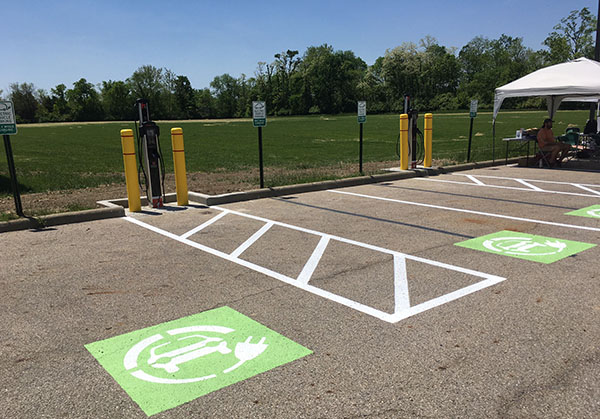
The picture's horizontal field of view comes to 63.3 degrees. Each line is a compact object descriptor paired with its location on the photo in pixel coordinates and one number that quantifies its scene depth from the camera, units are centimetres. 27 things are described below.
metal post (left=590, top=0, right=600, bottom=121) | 1628
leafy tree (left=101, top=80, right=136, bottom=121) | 9981
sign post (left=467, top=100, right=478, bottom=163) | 1419
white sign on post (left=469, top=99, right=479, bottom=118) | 1419
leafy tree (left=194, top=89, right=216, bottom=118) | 11012
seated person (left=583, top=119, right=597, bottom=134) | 1716
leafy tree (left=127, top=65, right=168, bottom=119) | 9806
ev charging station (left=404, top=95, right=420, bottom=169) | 1304
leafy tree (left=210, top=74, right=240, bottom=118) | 11306
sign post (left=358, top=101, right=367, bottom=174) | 1186
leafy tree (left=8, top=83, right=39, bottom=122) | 10875
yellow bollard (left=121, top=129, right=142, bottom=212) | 848
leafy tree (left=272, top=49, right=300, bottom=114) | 10331
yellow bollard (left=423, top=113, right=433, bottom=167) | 1302
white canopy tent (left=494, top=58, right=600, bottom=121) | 1273
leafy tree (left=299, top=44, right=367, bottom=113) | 10256
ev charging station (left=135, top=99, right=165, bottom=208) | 884
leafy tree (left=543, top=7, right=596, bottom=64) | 8750
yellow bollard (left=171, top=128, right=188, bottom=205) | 907
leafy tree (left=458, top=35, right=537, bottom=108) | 8549
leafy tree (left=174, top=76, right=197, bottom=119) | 10325
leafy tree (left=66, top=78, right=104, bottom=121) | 10138
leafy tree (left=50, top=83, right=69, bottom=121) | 10375
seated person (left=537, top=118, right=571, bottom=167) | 1383
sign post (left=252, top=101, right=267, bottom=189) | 993
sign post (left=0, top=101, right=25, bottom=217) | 734
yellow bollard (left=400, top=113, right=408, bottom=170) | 1272
